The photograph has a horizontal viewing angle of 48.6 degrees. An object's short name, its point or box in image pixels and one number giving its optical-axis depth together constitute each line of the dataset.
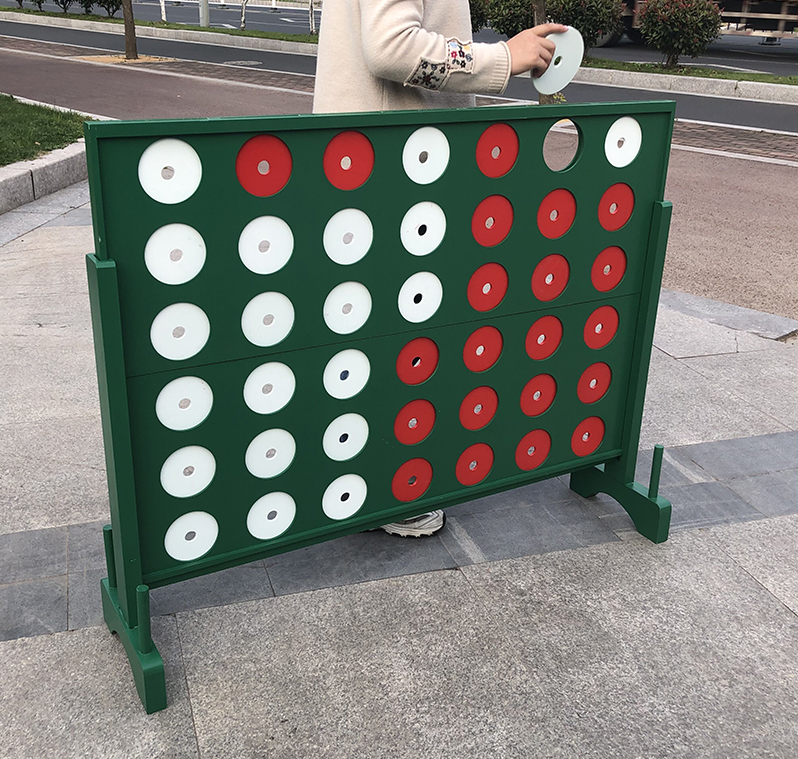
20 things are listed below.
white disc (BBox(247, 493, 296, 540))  2.36
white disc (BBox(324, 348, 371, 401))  2.33
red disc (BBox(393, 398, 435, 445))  2.54
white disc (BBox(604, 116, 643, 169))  2.58
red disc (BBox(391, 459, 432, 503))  2.60
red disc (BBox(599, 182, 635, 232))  2.65
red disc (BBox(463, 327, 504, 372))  2.58
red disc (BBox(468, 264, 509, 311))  2.50
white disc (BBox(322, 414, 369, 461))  2.42
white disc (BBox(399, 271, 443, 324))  2.38
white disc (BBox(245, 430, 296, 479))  2.29
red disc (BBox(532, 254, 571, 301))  2.61
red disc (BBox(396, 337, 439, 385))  2.46
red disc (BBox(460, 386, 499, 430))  2.65
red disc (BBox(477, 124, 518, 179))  2.35
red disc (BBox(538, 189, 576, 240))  2.54
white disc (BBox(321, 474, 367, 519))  2.48
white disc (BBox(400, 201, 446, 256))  2.31
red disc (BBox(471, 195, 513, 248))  2.43
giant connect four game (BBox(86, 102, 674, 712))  1.97
